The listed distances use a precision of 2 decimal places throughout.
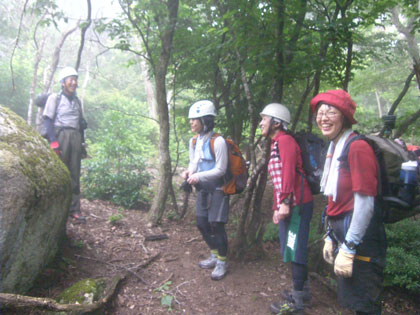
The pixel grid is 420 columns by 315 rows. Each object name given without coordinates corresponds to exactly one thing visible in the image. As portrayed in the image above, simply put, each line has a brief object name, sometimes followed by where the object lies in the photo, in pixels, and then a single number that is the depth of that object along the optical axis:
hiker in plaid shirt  2.92
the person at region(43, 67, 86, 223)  4.95
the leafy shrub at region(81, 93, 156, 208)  7.35
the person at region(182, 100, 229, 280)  3.76
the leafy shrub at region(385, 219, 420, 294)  3.58
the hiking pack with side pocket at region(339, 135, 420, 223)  1.95
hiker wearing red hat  2.04
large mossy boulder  2.50
